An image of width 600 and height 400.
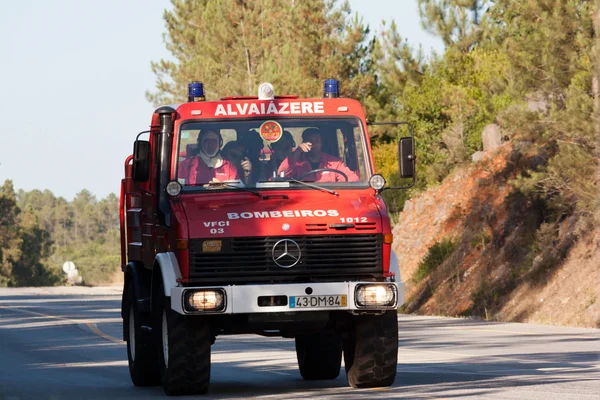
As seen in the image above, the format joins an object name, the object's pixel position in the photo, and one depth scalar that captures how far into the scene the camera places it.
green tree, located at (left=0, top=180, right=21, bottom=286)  105.88
